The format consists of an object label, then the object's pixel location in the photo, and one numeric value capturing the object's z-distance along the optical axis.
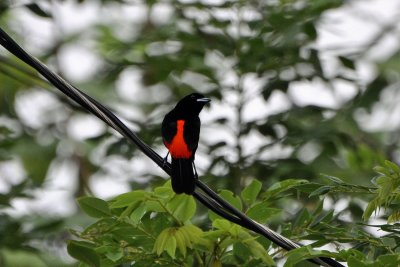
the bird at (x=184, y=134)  7.86
